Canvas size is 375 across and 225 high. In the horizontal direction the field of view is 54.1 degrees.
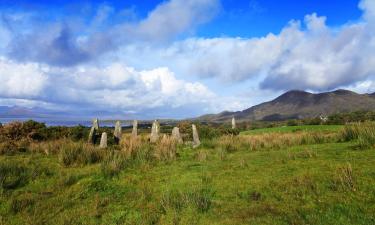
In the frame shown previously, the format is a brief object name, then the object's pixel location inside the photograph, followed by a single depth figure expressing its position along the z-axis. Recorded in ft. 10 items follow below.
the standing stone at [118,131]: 84.80
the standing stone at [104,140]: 68.48
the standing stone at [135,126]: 94.93
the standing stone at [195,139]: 74.98
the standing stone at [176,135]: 78.66
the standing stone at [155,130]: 85.14
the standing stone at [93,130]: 76.18
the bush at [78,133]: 81.76
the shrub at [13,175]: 36.35
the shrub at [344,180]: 28.84
